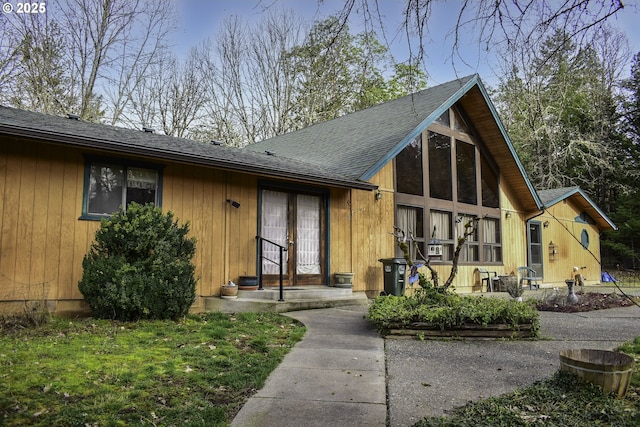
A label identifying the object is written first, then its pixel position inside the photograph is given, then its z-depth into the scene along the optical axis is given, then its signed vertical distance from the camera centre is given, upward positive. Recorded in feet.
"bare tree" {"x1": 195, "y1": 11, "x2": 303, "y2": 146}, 76.13 +30.01
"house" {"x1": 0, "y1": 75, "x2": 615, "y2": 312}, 21.50 +4.37
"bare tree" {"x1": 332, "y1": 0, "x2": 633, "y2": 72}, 9.88 +5.45
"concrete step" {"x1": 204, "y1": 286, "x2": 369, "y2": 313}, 25.03 -2.35
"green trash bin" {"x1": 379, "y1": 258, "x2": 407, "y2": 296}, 32.19 -1.11
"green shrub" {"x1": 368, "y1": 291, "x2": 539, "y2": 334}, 18.56 -2.23
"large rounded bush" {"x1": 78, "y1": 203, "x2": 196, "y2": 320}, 19.65 -0.45
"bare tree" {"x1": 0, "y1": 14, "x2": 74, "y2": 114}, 51.72 +23.39
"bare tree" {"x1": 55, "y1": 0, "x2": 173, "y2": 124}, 58.18 +29.12
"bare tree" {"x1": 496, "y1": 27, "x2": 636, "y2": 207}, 74.23 +22.56
